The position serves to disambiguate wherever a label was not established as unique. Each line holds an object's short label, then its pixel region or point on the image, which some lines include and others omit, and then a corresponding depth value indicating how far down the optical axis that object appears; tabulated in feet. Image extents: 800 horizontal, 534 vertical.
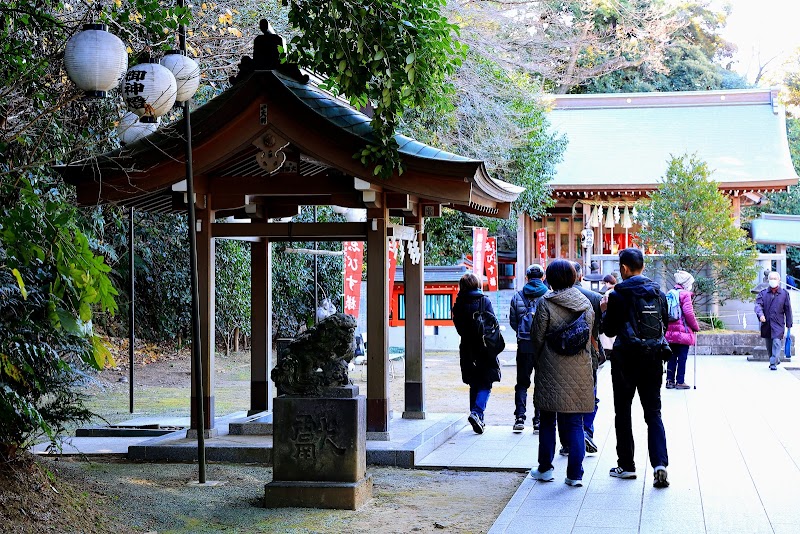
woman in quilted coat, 23.70
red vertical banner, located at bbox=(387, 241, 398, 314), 50.87
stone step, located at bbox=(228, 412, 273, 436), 31.30
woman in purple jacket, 45.06
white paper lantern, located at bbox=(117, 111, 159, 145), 32.32
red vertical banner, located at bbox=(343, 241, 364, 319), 52.31
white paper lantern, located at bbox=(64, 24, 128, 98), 22.45
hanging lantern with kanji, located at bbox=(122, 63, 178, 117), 24.32
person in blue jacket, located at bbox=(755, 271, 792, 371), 58.23
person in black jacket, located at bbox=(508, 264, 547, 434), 31.68
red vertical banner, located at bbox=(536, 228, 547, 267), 96.40
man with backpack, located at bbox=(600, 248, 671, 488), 23.70
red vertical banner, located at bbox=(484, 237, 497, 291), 77.97
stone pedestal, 22.52
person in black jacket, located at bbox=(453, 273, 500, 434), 32.99
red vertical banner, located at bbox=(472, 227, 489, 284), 74.74
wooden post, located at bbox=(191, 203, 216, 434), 30.01
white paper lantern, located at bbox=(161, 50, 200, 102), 25.49
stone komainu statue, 22.98
